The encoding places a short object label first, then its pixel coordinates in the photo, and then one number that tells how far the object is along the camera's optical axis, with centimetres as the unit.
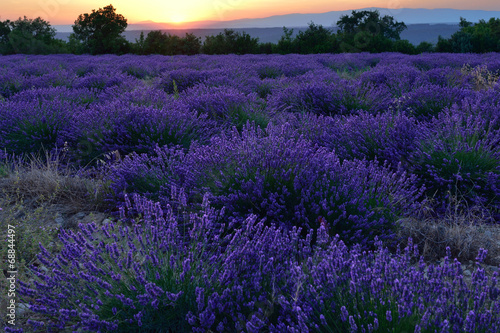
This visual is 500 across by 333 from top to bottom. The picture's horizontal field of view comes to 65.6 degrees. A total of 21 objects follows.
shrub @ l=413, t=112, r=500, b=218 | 317
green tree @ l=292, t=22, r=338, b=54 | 2493
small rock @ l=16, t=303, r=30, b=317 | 191
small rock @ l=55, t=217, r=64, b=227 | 302
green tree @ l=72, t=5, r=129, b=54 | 3116
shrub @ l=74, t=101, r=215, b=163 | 429
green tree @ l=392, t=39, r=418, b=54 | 2322
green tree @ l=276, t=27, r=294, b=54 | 2552
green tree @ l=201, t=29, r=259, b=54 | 2628
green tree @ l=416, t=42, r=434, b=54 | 2370
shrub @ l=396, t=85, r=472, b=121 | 536
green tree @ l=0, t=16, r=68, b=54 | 3035
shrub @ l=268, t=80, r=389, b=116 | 571
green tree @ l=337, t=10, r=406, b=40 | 3244
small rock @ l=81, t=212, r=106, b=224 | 307
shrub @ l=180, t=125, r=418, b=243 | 254
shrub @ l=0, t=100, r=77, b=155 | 465
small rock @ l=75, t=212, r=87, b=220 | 315
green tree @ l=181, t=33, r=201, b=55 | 2747
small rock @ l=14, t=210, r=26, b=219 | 310
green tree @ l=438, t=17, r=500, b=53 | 2261
